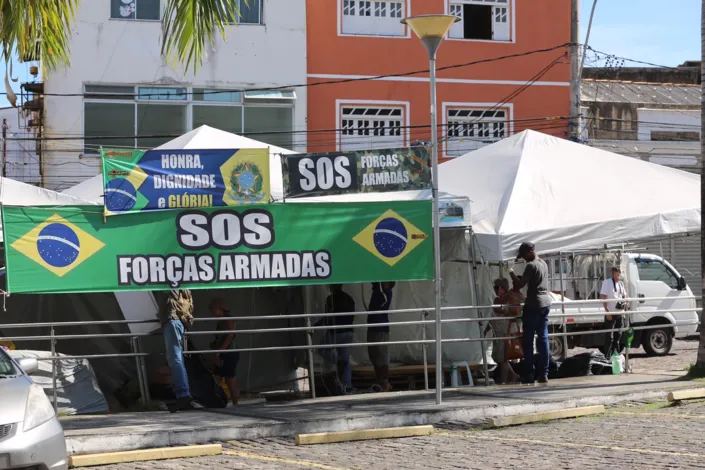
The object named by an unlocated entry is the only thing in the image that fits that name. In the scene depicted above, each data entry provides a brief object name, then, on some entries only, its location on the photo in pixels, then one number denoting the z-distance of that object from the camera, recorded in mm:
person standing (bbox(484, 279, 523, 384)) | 15055
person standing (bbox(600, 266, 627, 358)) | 18188
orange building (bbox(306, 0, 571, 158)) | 28484
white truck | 21203
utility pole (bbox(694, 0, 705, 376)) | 14391
